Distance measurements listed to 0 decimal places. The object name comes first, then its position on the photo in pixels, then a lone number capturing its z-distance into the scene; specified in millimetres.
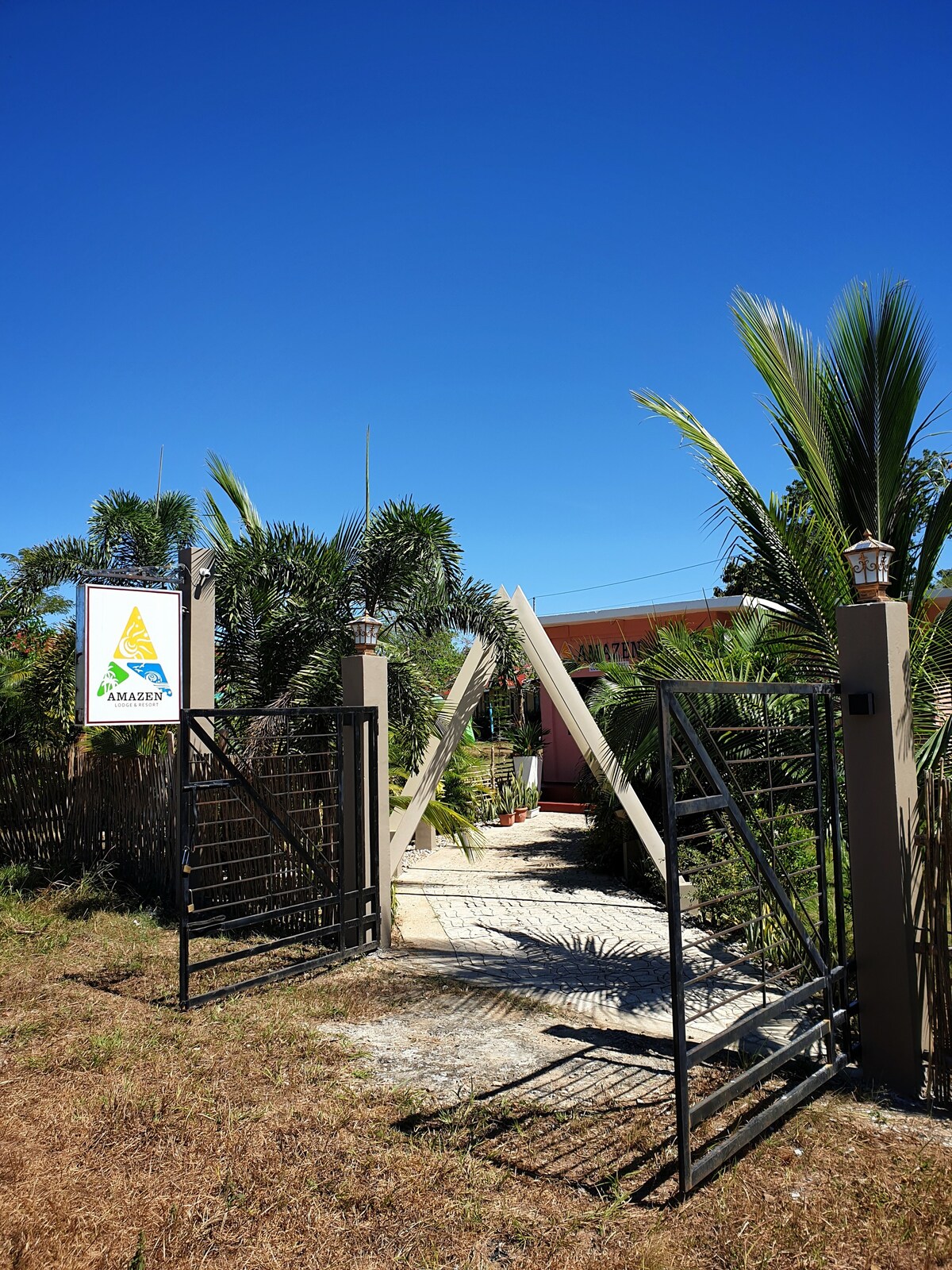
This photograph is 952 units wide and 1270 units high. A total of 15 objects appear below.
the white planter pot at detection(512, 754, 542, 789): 16203
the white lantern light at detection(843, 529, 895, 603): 4383
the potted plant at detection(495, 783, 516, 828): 15055
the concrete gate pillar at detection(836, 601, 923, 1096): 4137
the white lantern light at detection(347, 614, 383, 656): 6969
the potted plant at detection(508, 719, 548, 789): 16328
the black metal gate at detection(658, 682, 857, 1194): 3143
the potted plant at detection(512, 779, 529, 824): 15453
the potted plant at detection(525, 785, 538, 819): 15898
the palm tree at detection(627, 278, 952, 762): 5188
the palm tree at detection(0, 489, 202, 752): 9555
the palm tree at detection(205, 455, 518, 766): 8383
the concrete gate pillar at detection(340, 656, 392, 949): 6852
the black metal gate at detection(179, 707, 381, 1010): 6199
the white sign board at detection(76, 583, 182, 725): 7359
